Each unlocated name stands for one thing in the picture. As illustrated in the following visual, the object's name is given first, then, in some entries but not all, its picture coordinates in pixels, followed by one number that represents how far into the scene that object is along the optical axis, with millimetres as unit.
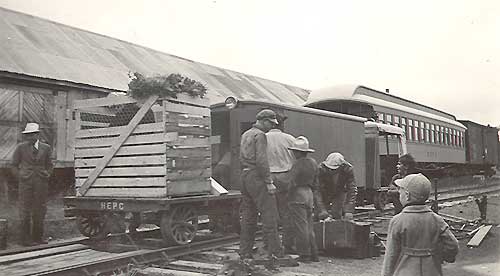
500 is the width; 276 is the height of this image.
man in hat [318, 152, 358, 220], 7801
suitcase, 6734
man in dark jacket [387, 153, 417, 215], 7375
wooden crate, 6543
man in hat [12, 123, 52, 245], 8062
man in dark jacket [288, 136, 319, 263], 6516
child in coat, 3305
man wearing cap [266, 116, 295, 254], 6898
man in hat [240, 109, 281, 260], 6102
